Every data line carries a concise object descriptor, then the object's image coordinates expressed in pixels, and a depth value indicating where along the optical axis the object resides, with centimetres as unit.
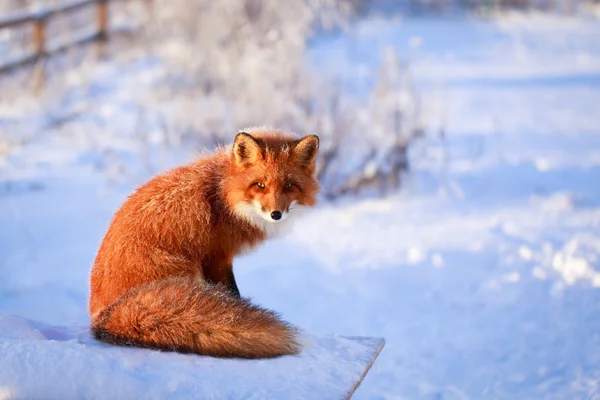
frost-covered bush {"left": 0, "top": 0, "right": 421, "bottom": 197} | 787
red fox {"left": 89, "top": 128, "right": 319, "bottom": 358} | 251
